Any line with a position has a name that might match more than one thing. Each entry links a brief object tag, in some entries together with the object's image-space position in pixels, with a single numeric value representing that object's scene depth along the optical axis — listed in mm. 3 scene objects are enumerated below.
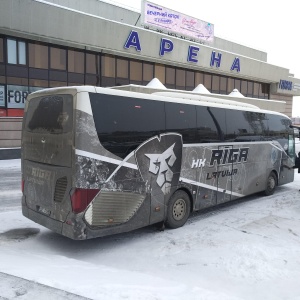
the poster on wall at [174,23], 27453
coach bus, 5520
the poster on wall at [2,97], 19933
